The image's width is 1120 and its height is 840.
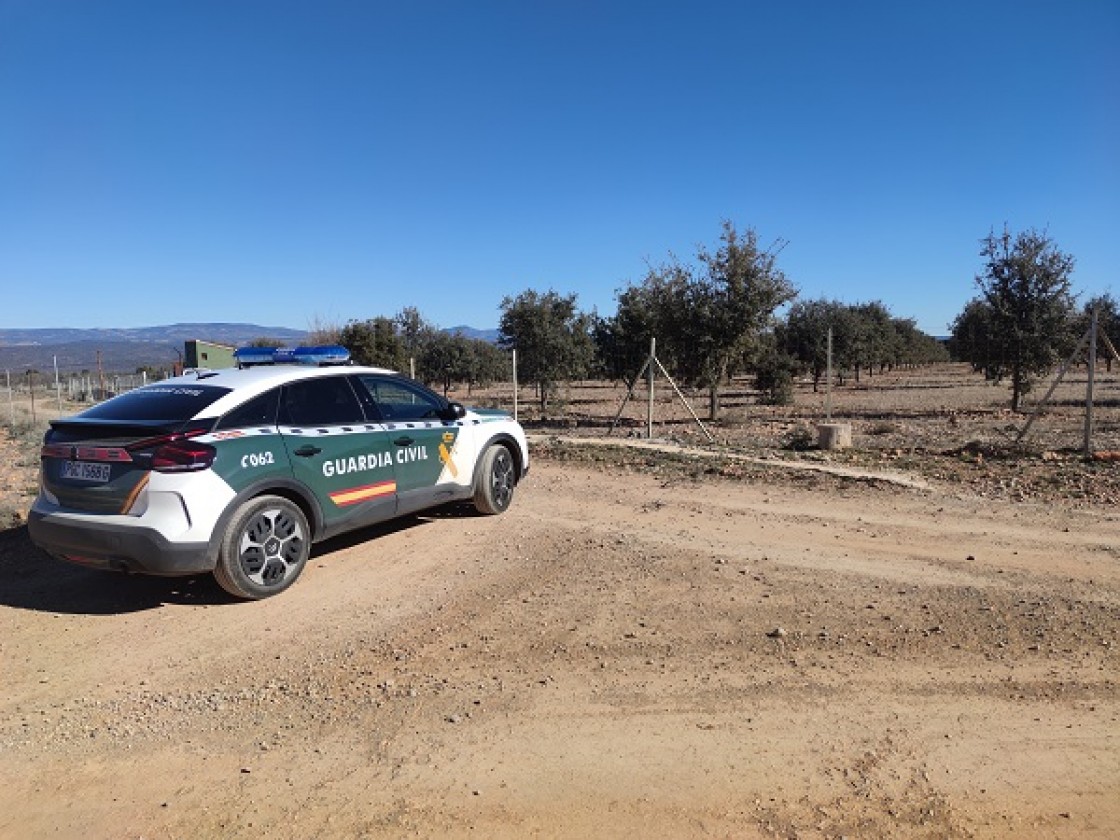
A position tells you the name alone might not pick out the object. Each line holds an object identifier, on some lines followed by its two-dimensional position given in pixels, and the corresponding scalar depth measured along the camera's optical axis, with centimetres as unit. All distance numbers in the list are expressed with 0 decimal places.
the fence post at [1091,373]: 1059
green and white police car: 472
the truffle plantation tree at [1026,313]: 2075
